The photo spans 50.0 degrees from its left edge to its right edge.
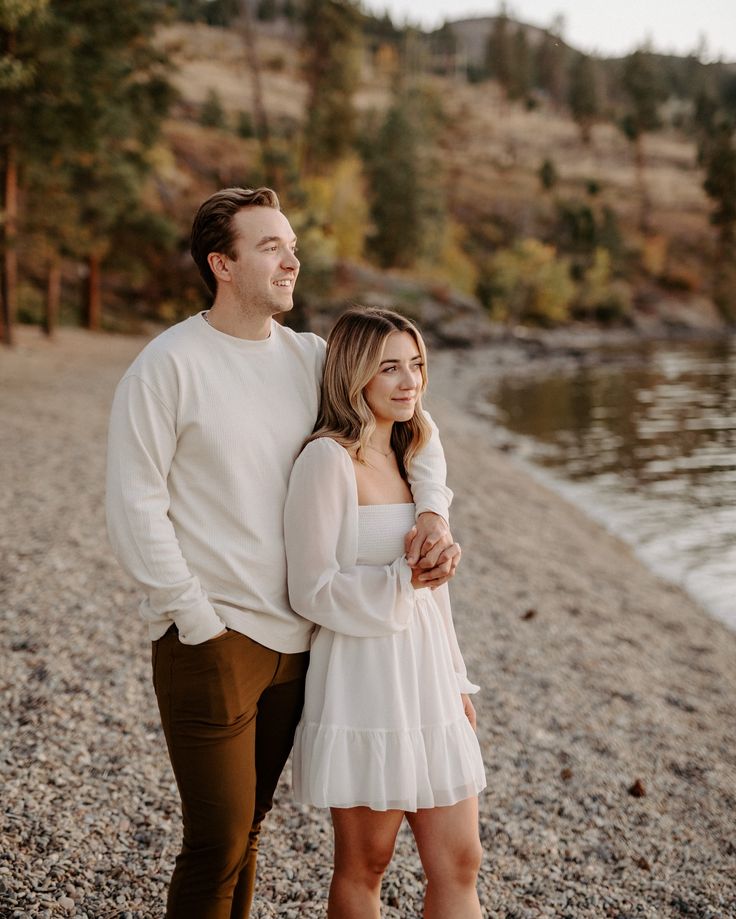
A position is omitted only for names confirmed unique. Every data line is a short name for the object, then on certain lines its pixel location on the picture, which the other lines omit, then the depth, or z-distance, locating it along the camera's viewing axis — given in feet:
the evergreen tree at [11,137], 49.21
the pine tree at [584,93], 319.88
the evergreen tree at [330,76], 153.79
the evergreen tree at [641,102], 287.48
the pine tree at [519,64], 344.08
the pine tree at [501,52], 338.75
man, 7.56
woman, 7.92
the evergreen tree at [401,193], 179.83
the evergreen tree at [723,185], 261.85
